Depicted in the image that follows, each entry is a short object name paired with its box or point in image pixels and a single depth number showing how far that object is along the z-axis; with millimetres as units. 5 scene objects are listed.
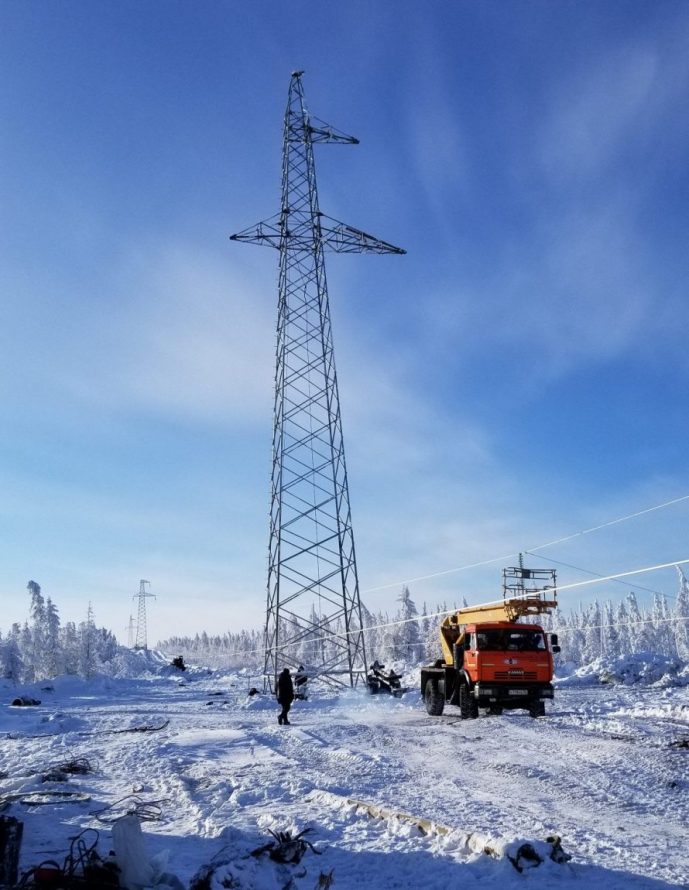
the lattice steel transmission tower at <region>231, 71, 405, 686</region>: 27922
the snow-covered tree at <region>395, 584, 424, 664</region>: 97812
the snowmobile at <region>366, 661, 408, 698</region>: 30594
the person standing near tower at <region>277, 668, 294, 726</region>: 19859
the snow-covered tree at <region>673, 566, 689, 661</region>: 122688
